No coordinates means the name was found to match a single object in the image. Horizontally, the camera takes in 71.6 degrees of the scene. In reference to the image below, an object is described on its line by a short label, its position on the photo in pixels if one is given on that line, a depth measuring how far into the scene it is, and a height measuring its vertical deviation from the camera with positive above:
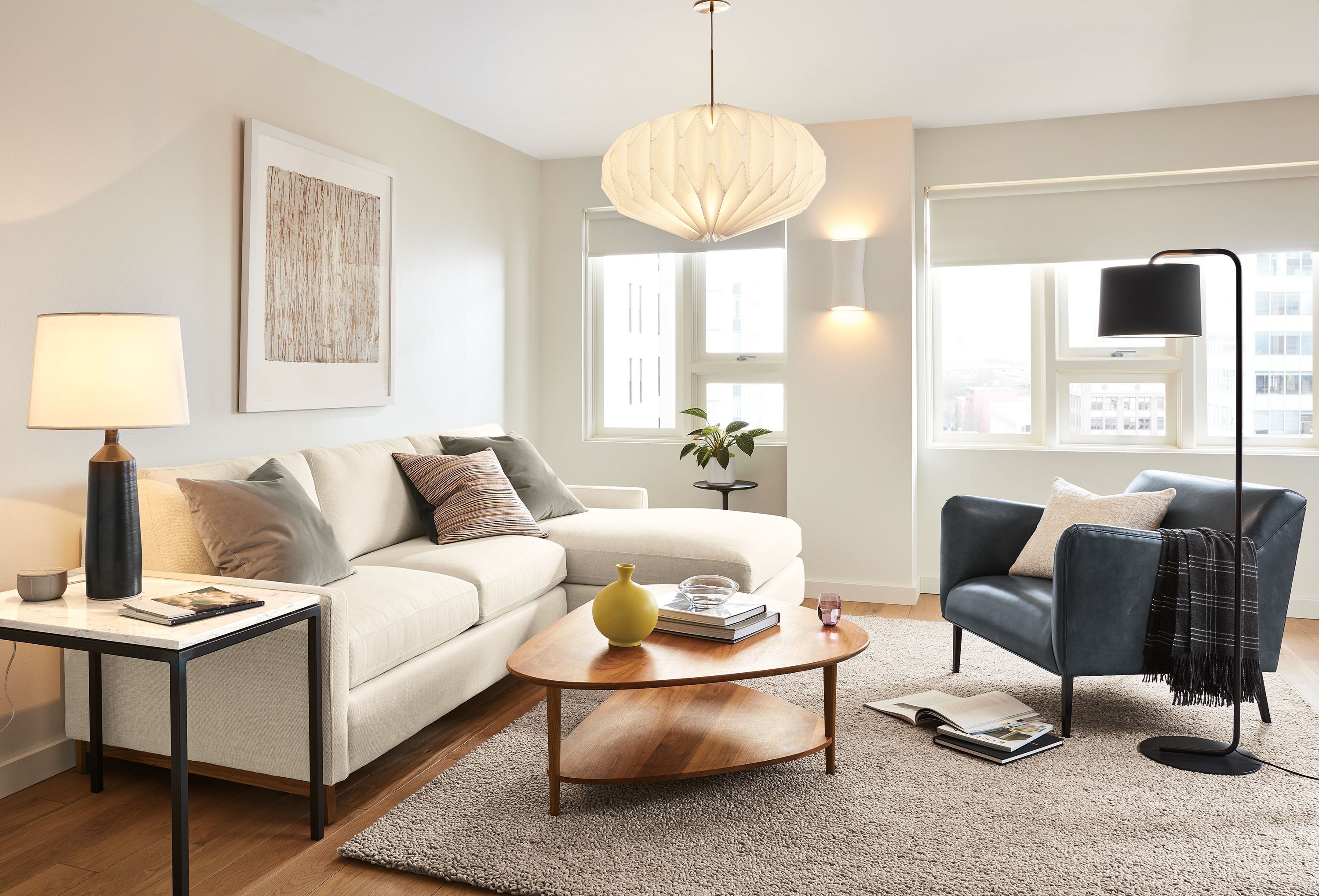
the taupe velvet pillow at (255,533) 2.63 -0.27
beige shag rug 2.05 -0.97
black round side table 4.88 -0.26
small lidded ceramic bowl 2.19 -0.35
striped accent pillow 3.67 -0.24
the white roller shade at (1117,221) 4.42 +1.10
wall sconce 4.66 +0.84
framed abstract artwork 3.38 +0.66
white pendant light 2.73 +0.83
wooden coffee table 2.30 -0.82
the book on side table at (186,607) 2.01 -0.38
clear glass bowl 2.77 -0.47
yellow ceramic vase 2.47 -0.47
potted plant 4.87 -0.04
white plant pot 4.90 -0.19
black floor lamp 2.69 +0.36
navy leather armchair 2.80 -0.50
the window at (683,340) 5.29 +0.59
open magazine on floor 2.90 -0.89
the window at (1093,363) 4.53 +0.39
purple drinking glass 2.65 -0.49
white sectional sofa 2.35 -0.54
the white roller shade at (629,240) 5.33 +1.18
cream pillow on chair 3.19 -0.27
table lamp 2.11 +0.10
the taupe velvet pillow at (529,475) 4.09 -0.16
